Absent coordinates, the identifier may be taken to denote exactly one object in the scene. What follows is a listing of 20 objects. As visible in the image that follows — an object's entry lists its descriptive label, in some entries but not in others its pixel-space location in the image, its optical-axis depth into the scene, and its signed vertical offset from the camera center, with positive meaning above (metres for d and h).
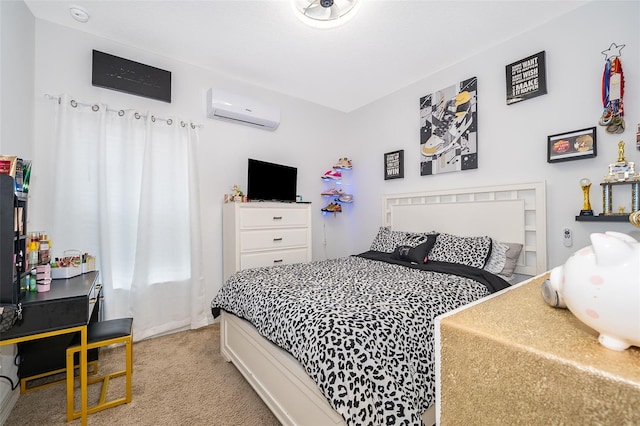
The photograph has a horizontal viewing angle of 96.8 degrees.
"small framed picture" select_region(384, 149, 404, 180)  3.49 +0.61
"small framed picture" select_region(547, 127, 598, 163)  2.11 +0.52
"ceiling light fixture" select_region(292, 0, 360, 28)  2.03 +1.49
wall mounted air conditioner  3.02 +1.18
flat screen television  3.20 +0.39
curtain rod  2.33 +0.95
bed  1.10 -0.48
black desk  1.36 -0.50
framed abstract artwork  2.84 +0.89
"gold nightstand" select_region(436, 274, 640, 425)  0.37 -0.24
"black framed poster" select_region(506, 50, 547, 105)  2.36 +1.16
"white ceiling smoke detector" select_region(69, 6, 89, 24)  2.19 +1.60
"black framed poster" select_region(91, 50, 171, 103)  2.48 +1.28
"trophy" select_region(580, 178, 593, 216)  2.06 +0.10
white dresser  2.94 -0.22
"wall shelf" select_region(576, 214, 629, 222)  1.87 -0.04
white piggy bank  0.40 -0.12
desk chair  1.55 -0.74
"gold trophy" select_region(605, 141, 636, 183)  1.90 +0.29
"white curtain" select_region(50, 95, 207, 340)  2.37 +0.07
